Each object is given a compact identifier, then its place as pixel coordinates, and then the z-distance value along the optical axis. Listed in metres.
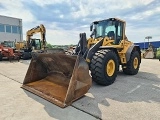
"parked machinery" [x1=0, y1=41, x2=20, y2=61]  10.01
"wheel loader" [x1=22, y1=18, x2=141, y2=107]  2.81
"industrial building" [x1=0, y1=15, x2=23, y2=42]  20.96
